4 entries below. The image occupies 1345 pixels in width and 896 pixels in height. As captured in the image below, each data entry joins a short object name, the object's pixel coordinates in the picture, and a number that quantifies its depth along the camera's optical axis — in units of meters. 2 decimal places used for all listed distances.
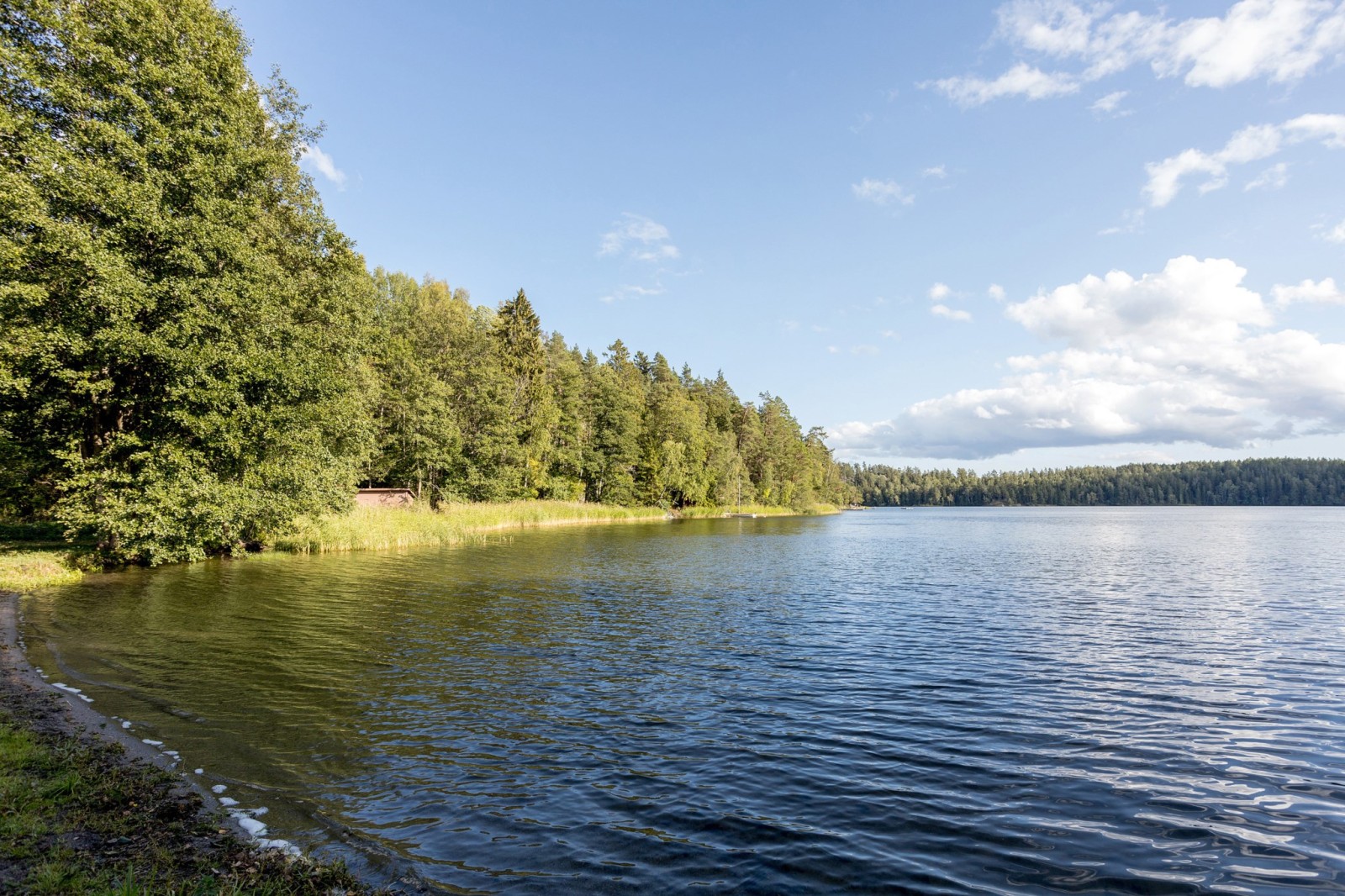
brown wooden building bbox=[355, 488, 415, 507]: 58.38
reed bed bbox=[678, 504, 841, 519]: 117.62
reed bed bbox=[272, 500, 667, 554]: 40.22
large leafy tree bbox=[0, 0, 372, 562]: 24.62
